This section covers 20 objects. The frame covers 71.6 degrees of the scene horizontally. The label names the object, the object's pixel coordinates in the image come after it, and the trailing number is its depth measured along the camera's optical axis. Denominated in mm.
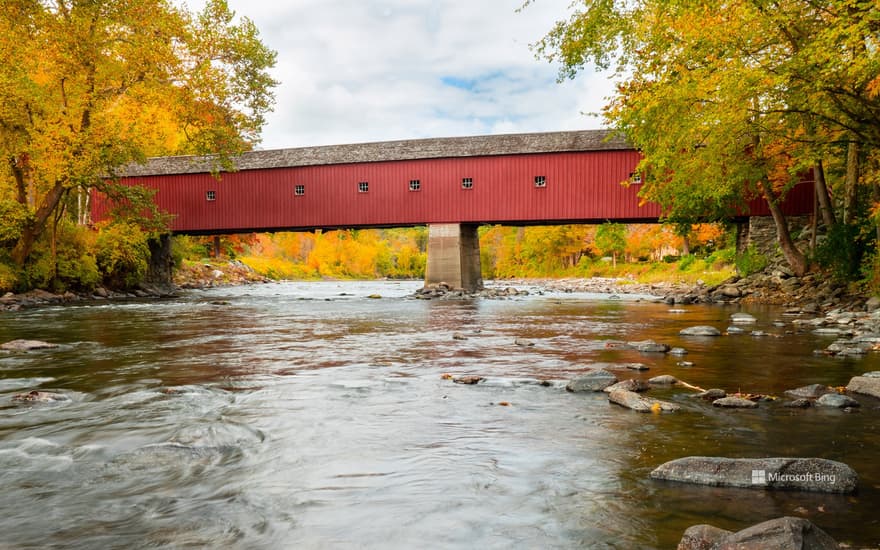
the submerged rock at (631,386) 5005
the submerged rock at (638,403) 4375
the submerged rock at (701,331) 9188
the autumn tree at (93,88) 16469
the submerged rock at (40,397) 4836
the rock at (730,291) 18688
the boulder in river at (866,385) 4748
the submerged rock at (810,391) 4711
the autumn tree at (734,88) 8891
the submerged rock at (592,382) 5137
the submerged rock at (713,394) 4727
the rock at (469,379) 5580
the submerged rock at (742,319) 11070
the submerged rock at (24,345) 7809
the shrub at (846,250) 13844
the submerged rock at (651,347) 7422
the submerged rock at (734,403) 4453
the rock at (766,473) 2820
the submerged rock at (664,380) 5305
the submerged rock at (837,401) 4387
